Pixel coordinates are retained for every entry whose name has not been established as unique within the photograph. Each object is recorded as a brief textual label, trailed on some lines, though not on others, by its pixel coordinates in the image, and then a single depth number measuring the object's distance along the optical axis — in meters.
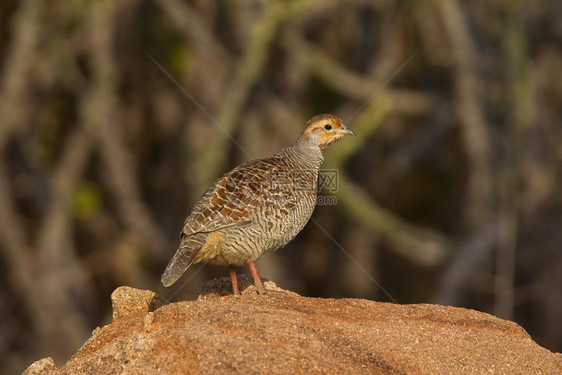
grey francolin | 13.70
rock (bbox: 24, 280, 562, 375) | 9.95
